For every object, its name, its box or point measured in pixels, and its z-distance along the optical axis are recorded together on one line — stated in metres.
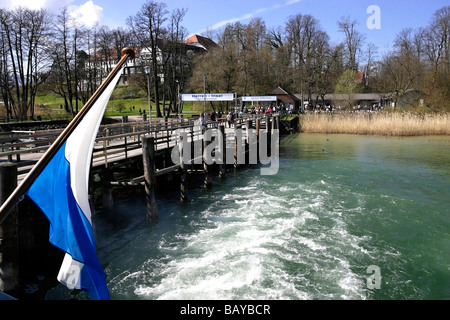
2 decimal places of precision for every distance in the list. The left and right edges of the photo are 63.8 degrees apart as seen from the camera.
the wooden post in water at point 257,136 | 26.42
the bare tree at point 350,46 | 67.31
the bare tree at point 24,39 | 38.09
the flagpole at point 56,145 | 3.35
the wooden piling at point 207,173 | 16.31
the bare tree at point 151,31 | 49.25
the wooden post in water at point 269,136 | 29.88
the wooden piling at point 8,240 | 6.68
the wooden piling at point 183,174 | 14.17
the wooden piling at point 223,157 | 18.58
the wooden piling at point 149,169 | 11.46
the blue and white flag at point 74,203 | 3.84
